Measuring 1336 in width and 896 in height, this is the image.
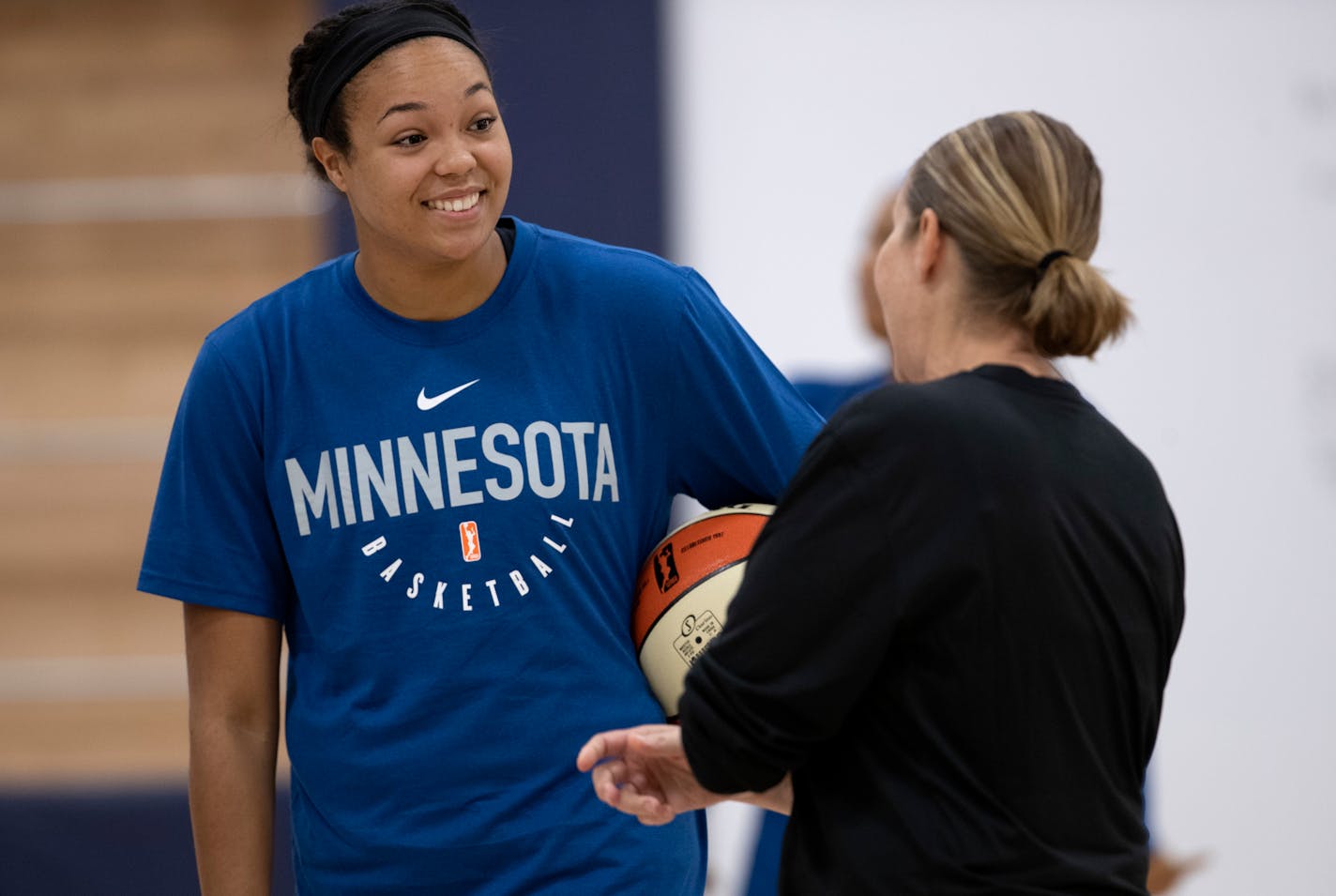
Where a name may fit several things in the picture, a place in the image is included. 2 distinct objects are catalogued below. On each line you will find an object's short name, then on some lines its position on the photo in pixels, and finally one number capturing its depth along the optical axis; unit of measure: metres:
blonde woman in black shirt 6.84
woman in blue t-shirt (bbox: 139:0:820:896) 7.24
